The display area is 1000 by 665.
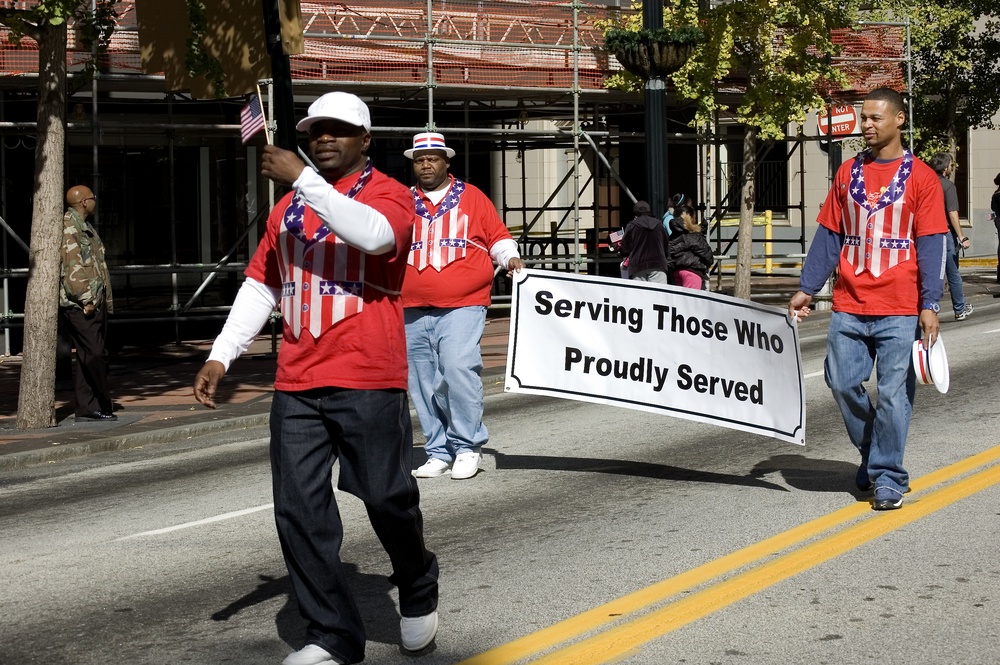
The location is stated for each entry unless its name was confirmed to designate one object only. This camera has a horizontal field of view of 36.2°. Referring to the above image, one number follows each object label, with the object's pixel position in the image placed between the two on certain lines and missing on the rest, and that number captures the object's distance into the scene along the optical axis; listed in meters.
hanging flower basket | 14.98
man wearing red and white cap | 8.60
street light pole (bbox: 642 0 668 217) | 15.18
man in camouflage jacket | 11.99
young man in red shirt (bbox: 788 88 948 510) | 7.30
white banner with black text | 8.29
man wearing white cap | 4.93
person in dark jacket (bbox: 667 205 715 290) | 17.81
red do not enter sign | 22.98
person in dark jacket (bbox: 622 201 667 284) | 16.73
